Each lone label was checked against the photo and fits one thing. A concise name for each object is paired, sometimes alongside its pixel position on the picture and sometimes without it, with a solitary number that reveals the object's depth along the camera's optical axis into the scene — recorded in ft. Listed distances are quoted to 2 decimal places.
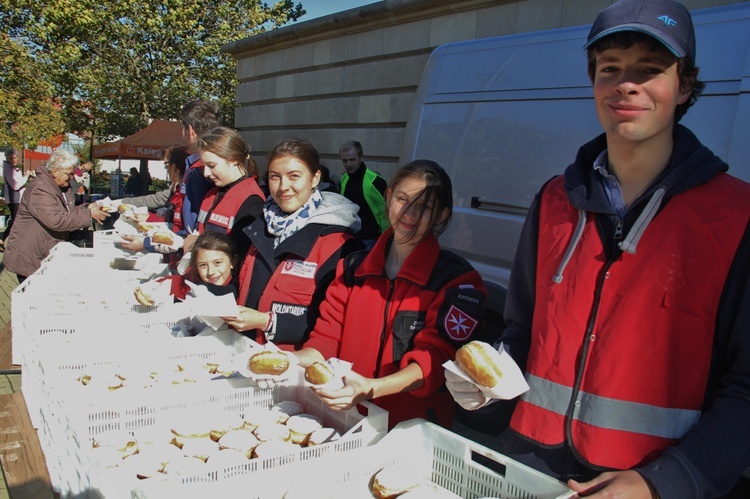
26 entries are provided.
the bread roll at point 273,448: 5.65
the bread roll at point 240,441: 5.91
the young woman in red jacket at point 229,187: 11.62
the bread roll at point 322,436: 5.93
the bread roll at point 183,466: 5.50
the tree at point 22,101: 57.52
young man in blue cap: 4.15
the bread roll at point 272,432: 6.07
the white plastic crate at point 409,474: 4.46
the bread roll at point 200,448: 5.86
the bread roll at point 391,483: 4.90
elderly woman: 19.13
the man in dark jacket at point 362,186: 20.72
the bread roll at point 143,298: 10.27
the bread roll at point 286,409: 6.58
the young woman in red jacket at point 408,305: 6.65
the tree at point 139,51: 75.97
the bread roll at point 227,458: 5.59
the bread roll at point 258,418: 6.42
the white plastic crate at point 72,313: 8.61
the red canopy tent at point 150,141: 57.93
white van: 9.23
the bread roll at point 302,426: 6.10
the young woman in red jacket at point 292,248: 8.66
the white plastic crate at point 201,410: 4.55
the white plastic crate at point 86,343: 7.55
